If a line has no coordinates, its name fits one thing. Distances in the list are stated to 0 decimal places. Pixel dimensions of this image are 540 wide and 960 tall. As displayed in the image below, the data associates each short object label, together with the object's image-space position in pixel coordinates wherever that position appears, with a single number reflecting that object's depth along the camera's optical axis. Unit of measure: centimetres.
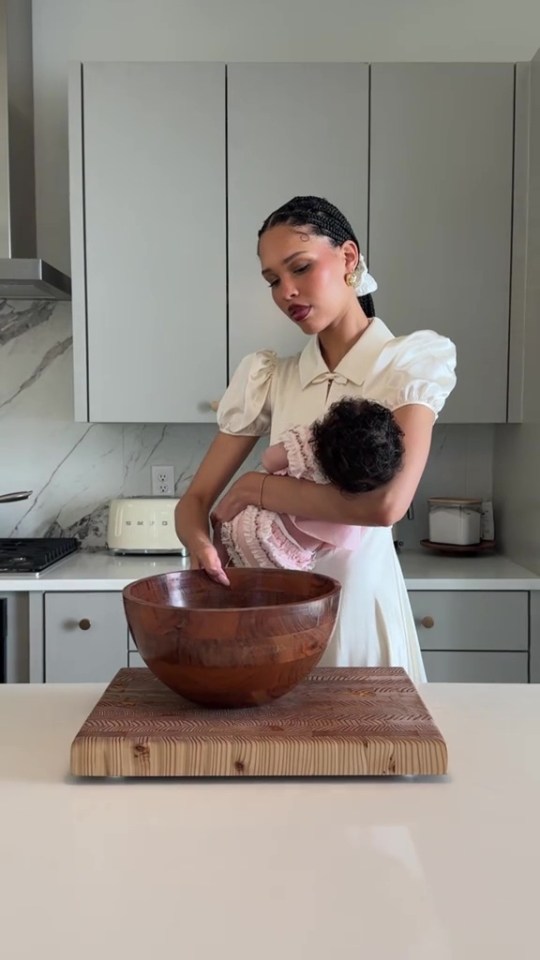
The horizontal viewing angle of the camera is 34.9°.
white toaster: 240
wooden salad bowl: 82
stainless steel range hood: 225
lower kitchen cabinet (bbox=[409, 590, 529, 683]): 218
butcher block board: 80
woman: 120
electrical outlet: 266
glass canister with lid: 248
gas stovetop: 216
